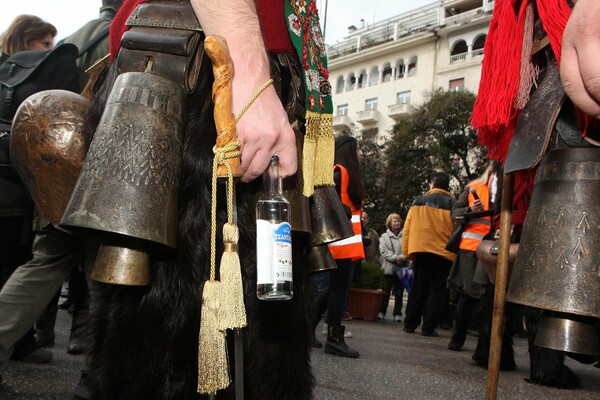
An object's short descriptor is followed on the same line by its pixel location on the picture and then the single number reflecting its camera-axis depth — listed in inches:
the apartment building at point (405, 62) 1401.3
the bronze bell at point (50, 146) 56.4
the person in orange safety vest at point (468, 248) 205.6
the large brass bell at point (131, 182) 39.6
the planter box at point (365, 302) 315.3
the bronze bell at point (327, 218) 62.7
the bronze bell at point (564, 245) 50.4
